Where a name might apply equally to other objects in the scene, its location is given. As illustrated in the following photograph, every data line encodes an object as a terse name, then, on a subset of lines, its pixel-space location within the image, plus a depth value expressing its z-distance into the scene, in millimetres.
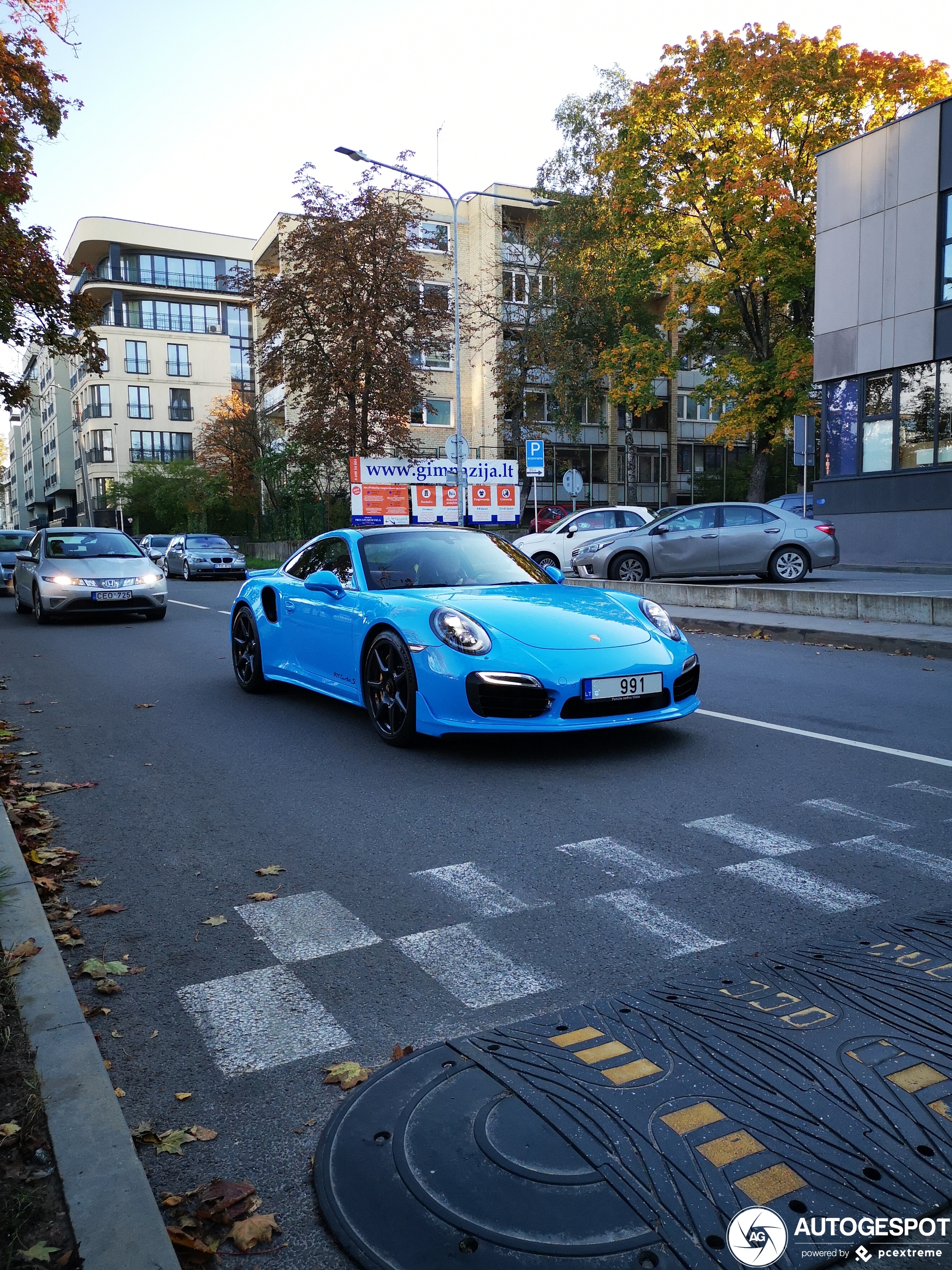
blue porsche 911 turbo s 5996
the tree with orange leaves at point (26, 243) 17672
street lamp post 28328
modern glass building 22547
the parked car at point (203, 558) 32000
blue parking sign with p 27969
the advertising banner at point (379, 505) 29688
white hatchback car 23594
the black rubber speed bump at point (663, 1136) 2055
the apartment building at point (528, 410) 48312
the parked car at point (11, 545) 29047
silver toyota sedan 19016
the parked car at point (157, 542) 42031
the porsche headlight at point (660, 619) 6750
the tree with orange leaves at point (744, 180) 30938
